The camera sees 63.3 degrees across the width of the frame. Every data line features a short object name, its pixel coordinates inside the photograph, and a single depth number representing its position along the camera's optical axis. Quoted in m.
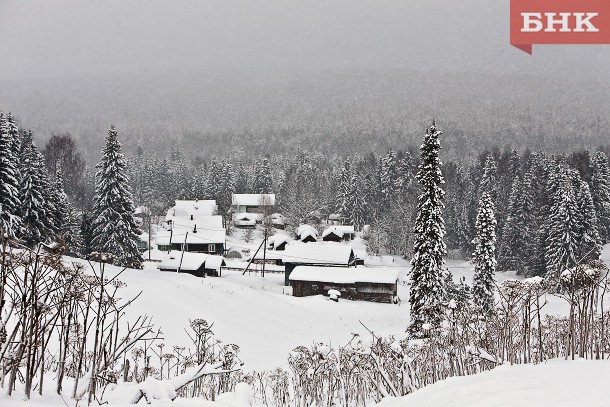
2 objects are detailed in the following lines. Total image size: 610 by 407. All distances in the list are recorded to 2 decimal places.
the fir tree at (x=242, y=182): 116.39
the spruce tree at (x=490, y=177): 85.19
